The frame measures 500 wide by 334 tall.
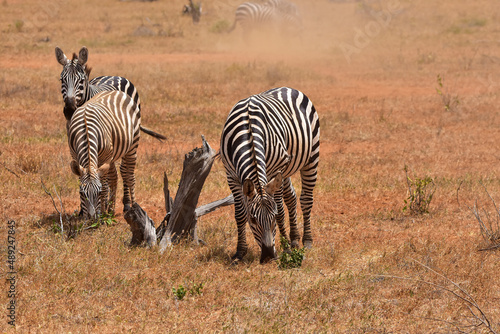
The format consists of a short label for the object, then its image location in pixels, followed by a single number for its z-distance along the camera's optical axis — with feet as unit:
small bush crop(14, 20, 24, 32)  195.31
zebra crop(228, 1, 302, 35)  221.05
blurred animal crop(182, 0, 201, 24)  228.02
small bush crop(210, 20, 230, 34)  223.30
